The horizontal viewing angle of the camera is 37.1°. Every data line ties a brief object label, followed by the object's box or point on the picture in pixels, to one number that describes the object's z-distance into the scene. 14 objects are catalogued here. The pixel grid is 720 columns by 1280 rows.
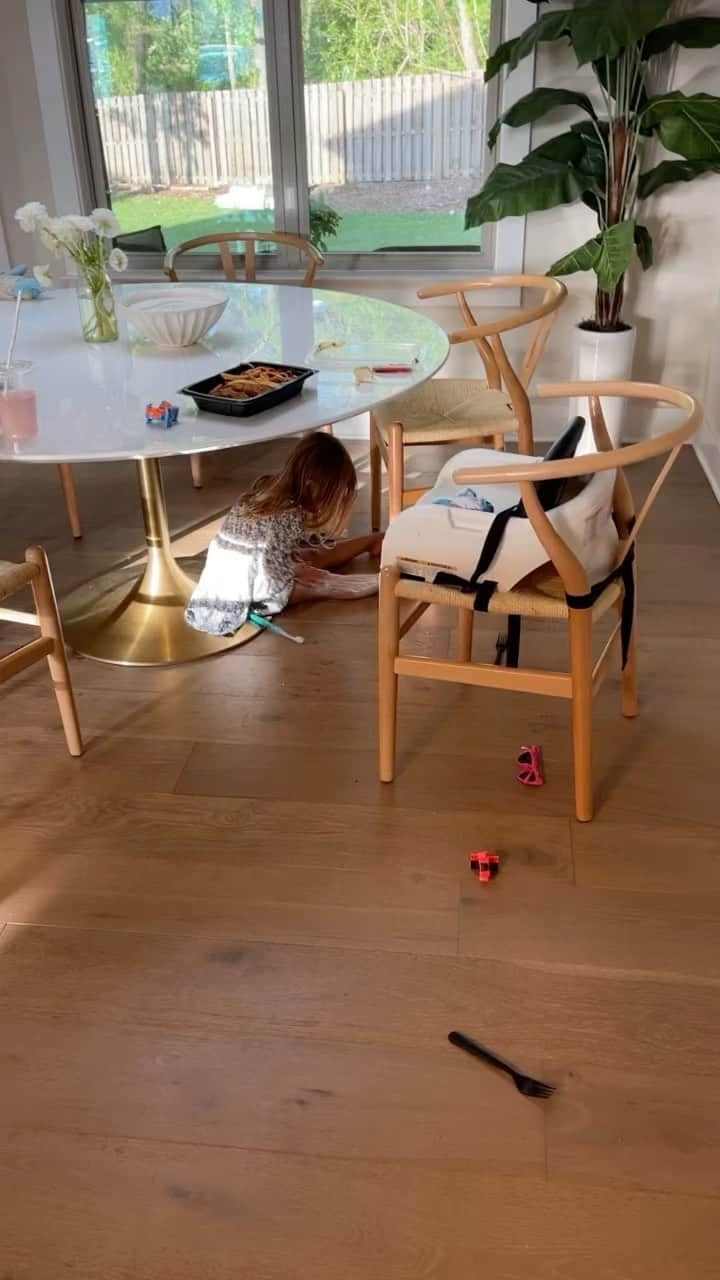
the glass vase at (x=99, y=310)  2.46
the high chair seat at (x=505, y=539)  1.85
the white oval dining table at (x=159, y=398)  1.98
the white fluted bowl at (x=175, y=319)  2.37
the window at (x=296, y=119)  3.68
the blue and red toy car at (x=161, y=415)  2.01
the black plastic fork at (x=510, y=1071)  1.52
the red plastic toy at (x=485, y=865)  1.90
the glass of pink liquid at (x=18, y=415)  1.98
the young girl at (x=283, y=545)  2.65
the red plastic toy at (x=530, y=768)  2.13
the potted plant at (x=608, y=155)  3.10
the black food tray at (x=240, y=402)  2.04
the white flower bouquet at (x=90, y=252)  2.34
